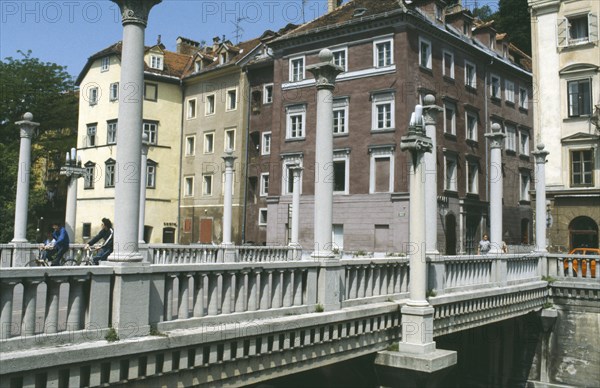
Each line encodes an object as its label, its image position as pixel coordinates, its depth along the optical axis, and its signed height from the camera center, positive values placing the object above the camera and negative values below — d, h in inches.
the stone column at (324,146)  395.5 +65.4
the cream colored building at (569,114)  1107.3 +260.7
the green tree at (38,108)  1863.9 +429.7
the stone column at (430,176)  508.7 +58.3
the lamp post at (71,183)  737.0 +66.7
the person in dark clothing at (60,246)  544.4 -11.5
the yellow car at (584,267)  715.4 -28.4
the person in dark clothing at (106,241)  484.2 -4.9
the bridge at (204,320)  241.0 -45.6
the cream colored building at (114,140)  1833.2 +313.4
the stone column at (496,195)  627.5 +52.4
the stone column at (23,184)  653.3 +57.0
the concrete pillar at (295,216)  901.8 +36.2
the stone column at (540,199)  732.7 +57.0
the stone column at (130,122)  288.5 +58.5
